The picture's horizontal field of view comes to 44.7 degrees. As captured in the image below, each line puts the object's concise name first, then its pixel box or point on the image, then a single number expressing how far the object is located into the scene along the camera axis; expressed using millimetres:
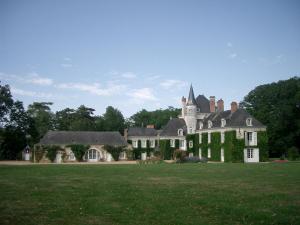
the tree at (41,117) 69662
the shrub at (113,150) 54594
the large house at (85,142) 52656
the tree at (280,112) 54844
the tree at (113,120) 77500
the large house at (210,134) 47031
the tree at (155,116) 87238
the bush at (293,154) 48000
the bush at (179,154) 44681
